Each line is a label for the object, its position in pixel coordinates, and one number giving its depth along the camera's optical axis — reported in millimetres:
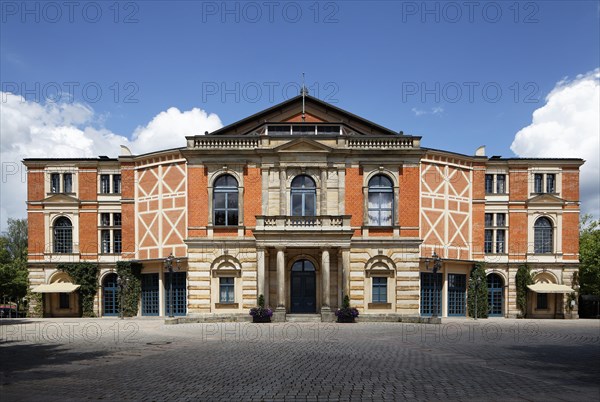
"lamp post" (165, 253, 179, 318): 30161
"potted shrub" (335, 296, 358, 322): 27734
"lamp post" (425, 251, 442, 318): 28630
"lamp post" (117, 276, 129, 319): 35594
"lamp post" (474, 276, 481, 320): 35625
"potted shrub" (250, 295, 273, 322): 27359
